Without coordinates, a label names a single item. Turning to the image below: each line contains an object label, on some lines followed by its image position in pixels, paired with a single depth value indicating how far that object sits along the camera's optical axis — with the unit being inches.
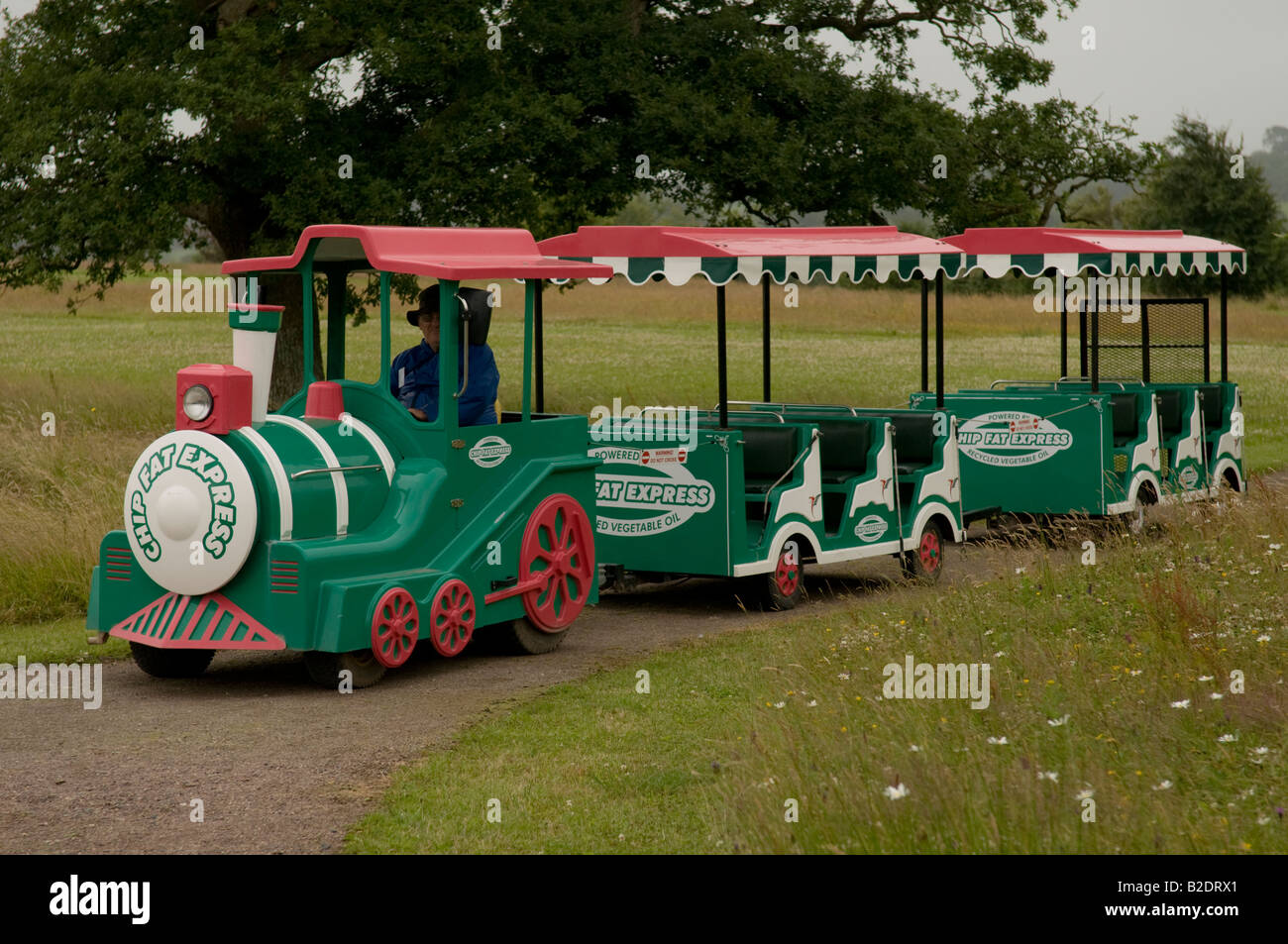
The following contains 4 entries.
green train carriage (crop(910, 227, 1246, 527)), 548.4
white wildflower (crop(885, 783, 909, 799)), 197.5
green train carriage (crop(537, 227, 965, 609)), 438.9
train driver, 383.2
